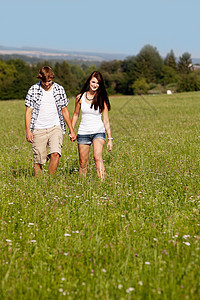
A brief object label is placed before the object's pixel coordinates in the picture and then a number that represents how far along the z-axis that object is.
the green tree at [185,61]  141.25
